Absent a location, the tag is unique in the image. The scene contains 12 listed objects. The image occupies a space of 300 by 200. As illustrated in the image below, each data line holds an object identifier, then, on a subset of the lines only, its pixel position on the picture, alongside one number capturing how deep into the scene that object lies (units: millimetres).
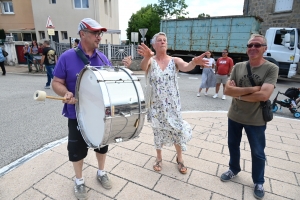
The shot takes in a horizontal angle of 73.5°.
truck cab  9430
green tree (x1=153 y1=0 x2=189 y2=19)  42000
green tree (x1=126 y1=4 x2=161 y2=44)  40750
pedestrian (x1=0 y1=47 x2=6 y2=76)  9977
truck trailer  9570
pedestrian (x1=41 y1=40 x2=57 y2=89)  7449
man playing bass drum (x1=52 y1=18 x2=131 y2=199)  1997
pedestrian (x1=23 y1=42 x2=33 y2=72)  11602
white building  17109
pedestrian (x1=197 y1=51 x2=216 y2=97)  7102
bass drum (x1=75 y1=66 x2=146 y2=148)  1689
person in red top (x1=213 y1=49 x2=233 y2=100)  6699
